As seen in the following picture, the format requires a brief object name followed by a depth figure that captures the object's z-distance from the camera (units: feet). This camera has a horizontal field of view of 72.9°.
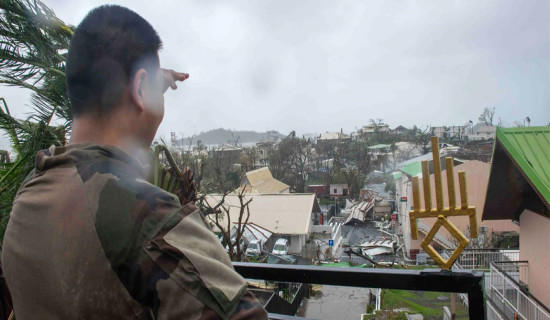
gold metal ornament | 2.41
